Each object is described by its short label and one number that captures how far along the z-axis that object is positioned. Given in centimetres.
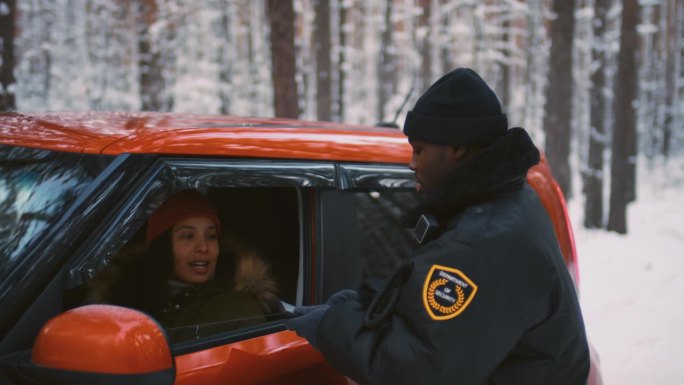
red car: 145
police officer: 155
